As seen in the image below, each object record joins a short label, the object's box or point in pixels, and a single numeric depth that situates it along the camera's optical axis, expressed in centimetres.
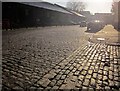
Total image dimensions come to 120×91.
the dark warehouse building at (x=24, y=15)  2628
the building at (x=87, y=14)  12999
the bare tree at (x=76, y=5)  12788
